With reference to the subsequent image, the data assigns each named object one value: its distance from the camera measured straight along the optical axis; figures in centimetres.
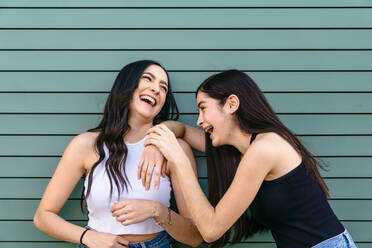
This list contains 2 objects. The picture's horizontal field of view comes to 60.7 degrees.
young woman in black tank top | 166
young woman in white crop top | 195
